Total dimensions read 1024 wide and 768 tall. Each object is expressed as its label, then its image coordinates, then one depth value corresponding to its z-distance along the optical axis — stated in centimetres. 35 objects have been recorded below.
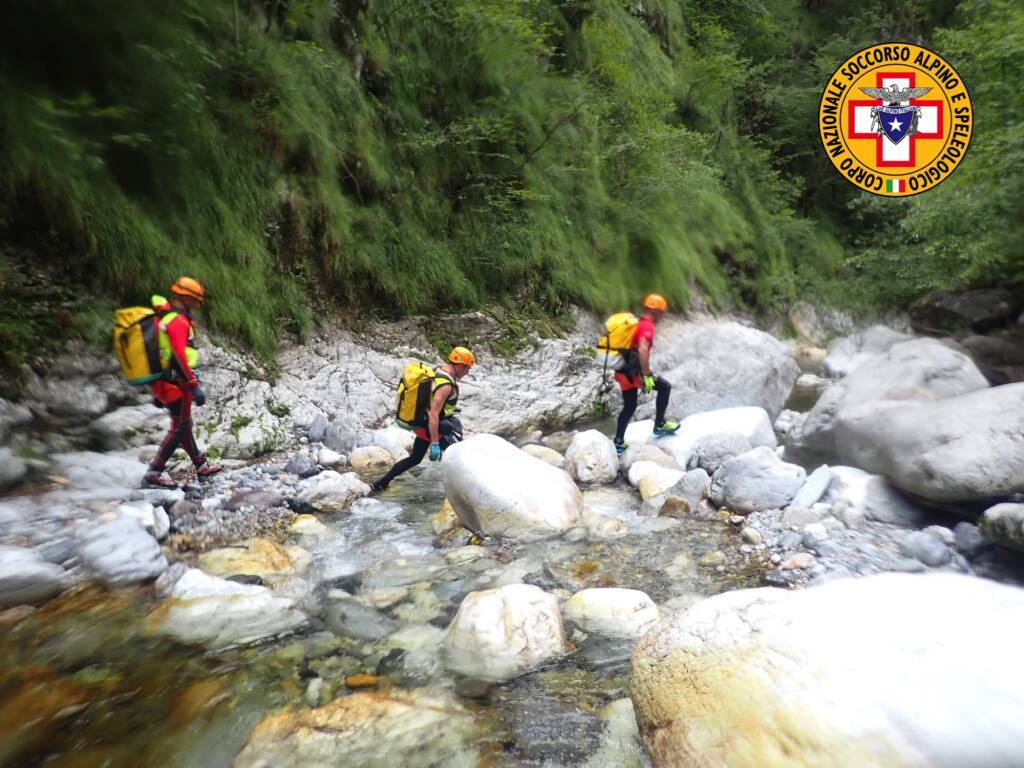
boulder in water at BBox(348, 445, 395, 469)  692
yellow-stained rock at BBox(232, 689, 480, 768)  258
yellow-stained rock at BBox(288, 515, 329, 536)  505
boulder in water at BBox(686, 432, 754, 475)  660
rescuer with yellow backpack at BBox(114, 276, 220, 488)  521
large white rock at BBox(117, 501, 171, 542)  447
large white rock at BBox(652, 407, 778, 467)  698
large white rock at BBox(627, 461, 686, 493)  615
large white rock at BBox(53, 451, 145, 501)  473
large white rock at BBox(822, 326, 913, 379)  1404
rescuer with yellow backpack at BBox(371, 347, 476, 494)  600
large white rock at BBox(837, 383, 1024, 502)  430
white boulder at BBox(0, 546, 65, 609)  351
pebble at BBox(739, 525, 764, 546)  482
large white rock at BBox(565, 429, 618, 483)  668
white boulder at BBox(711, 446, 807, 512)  541
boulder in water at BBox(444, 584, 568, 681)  319
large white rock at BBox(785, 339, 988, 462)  580
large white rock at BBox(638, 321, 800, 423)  955
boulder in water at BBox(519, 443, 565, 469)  728
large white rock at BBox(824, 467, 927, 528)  487
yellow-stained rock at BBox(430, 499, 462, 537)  528
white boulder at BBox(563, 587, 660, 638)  356
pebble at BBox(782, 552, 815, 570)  429
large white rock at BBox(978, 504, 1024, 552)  393
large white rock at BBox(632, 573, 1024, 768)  176
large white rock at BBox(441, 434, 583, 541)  498
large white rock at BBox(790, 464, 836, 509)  525
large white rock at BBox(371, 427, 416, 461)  732
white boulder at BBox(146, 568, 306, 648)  346
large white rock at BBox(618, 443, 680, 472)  683
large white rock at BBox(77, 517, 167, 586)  388
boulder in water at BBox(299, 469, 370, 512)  566
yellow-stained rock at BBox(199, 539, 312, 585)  421
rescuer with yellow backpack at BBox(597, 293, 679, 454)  753
